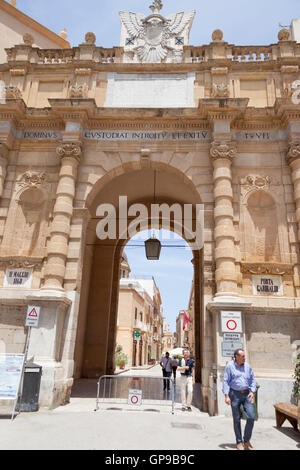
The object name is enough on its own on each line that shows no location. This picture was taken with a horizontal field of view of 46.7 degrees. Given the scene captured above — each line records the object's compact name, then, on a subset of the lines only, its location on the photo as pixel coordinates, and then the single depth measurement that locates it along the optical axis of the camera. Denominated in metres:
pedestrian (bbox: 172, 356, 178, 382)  14.45
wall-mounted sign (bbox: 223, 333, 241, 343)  9.84
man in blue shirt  6.01
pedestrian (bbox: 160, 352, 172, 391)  14.50
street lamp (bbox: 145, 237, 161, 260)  13.20
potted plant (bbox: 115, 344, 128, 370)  29.42
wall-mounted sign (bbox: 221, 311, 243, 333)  9.93
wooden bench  7.33
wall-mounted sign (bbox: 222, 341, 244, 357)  9.78
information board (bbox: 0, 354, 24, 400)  8.38
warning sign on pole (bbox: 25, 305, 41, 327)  9.65
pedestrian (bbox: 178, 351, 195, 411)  10.14
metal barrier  9.77
